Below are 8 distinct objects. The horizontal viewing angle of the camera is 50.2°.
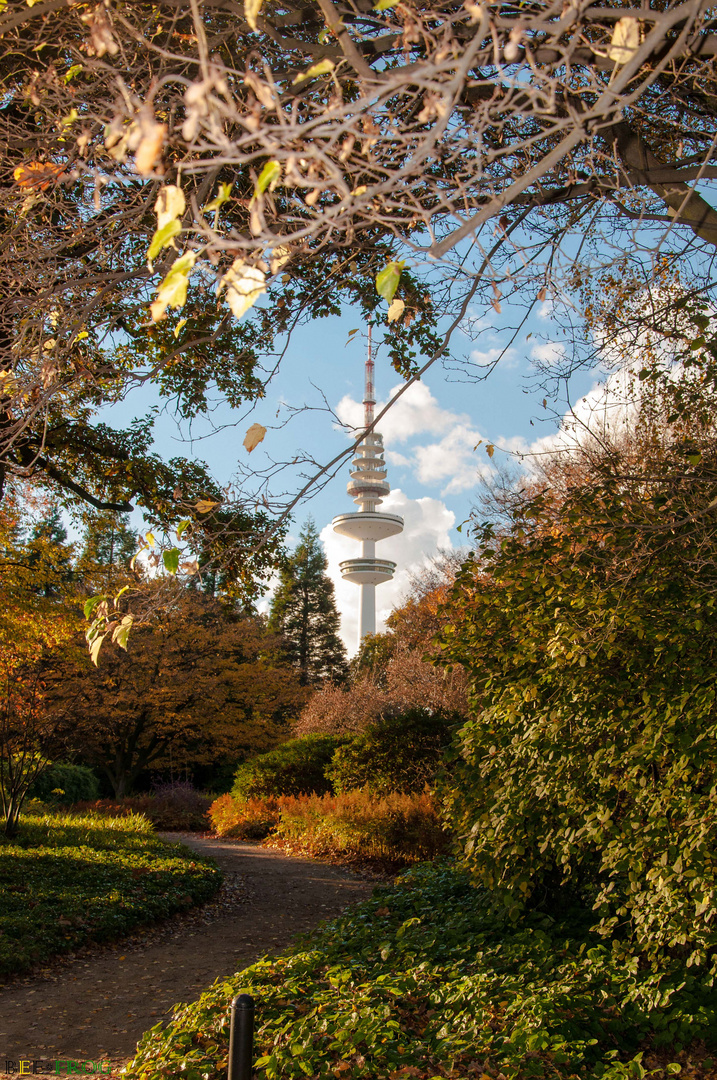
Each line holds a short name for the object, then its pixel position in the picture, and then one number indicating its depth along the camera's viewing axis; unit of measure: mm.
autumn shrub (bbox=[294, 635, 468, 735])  15062
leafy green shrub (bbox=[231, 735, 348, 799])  15742
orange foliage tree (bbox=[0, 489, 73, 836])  10523
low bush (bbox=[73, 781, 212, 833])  16661
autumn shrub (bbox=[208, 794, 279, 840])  14805
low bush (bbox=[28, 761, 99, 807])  17312
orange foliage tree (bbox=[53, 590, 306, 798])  20438
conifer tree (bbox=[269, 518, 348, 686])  37906
